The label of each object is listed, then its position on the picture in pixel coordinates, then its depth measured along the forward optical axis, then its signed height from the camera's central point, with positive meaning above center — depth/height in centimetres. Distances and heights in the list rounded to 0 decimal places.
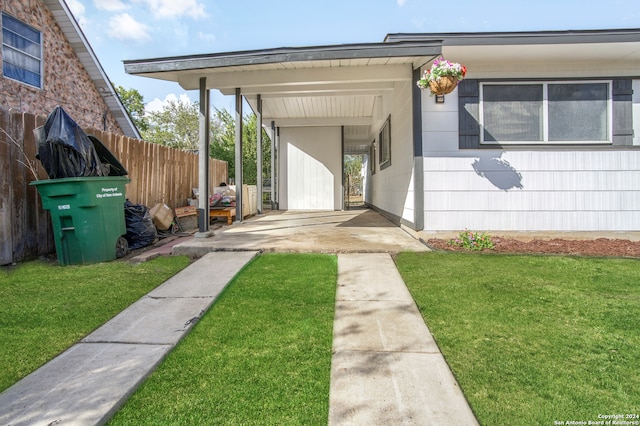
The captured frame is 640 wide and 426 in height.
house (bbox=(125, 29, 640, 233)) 559 +103
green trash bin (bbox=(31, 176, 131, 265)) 409 -12
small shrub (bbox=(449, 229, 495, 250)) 458 -53
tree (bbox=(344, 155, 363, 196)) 3491 +287
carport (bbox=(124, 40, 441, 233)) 511 +208
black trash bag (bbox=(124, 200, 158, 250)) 522 -32
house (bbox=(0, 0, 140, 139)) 759 +343
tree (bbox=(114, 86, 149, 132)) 2544 +741
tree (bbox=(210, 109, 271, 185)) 1514 +238
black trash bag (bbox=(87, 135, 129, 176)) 466 +60
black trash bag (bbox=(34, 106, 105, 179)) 410 +68
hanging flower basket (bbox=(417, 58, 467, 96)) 472 +168
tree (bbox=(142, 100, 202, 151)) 3034 +700
